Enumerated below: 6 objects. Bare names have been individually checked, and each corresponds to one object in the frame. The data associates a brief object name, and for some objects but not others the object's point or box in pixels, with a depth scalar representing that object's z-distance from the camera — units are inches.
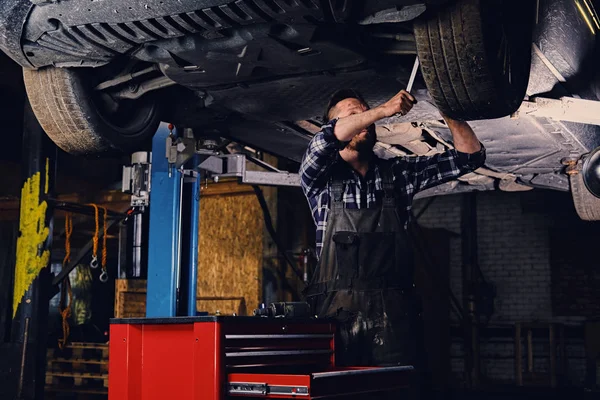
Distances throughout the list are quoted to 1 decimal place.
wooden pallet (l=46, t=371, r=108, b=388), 254.5
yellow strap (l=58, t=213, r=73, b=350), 222.1
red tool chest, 75.8
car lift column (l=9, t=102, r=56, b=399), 211.5
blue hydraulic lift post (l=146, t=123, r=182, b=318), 172.1
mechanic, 99.0
